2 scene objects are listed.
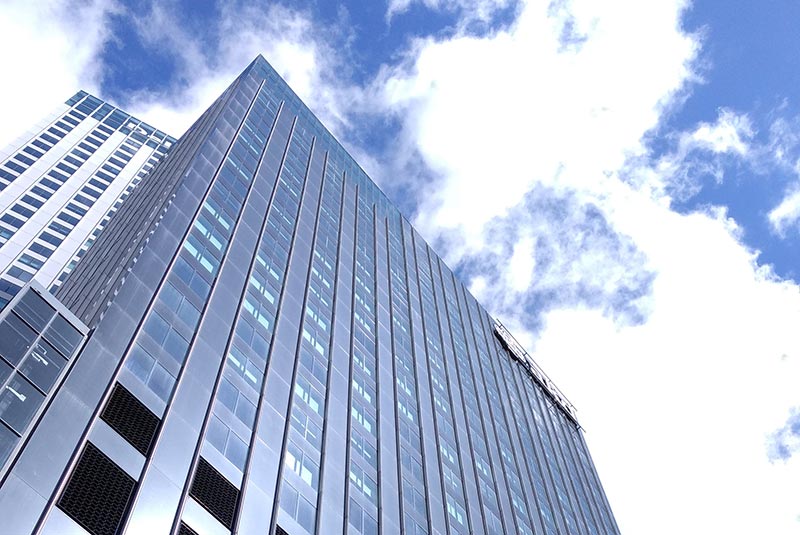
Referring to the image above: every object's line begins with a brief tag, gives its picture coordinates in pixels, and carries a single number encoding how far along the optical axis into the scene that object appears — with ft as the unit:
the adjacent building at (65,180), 257.14
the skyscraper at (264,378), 75.00
